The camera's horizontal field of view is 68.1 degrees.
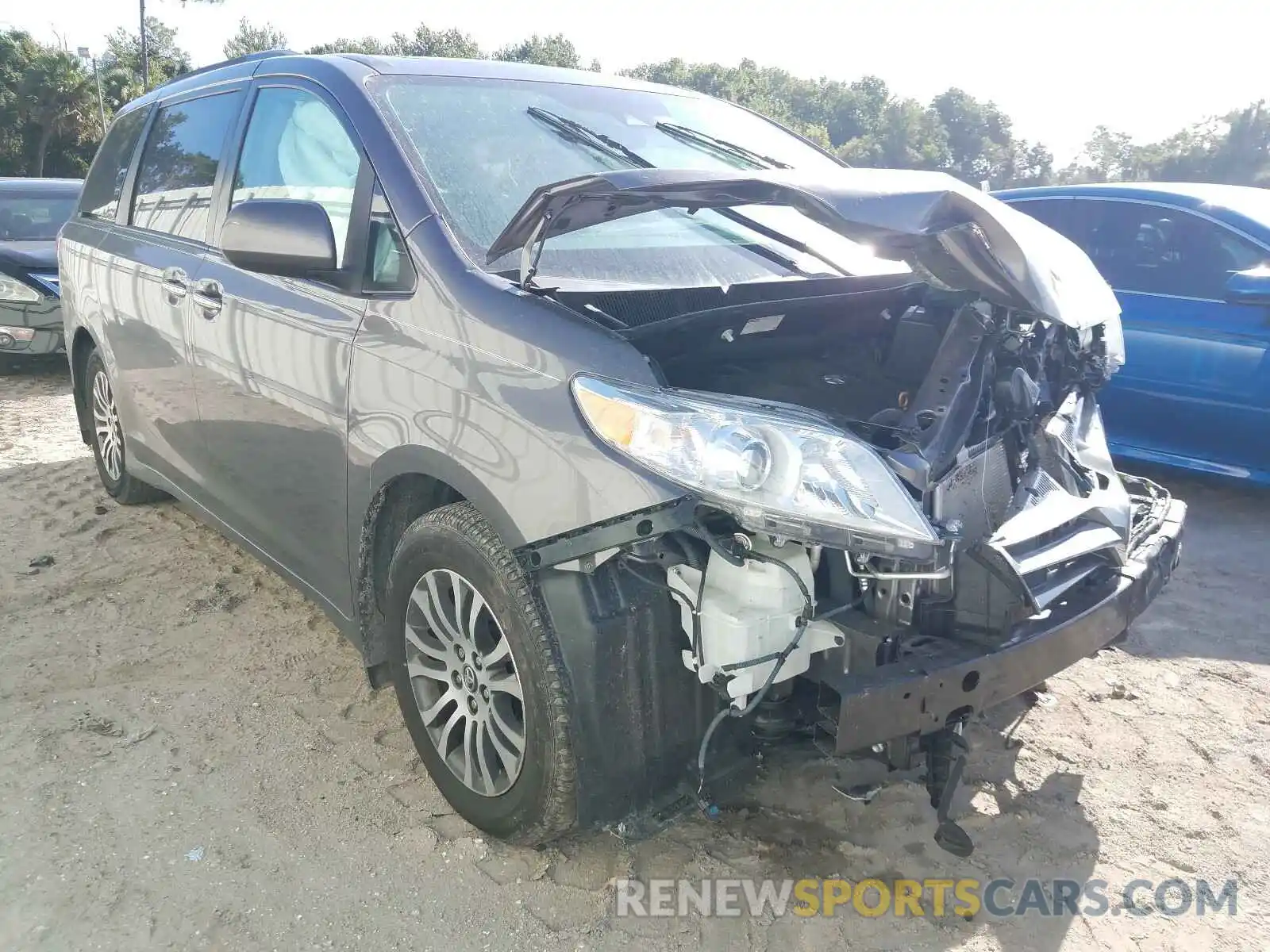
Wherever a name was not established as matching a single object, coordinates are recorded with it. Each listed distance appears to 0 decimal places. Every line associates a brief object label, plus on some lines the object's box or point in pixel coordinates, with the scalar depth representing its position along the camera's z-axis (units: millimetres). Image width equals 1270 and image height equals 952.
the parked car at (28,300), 7945
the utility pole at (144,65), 27064
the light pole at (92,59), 31344
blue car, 4434
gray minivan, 1903
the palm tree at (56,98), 31219
